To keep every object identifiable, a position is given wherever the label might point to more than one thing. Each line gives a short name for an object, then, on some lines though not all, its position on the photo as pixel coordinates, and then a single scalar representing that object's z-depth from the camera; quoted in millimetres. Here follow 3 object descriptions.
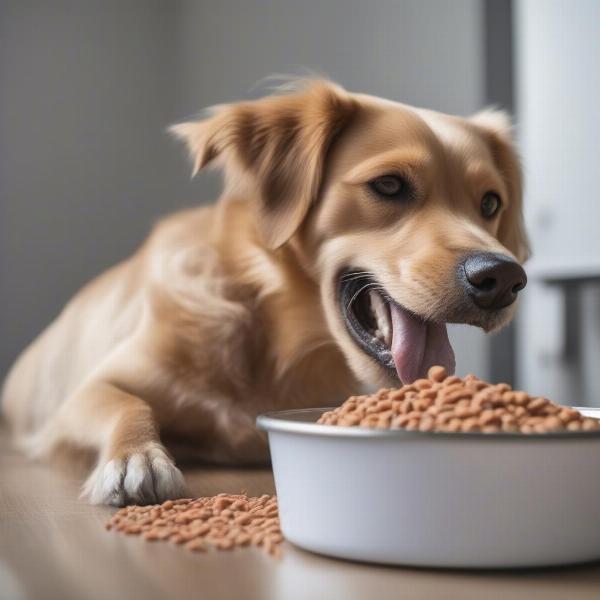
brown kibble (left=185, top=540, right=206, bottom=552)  877
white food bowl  737
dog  1381
